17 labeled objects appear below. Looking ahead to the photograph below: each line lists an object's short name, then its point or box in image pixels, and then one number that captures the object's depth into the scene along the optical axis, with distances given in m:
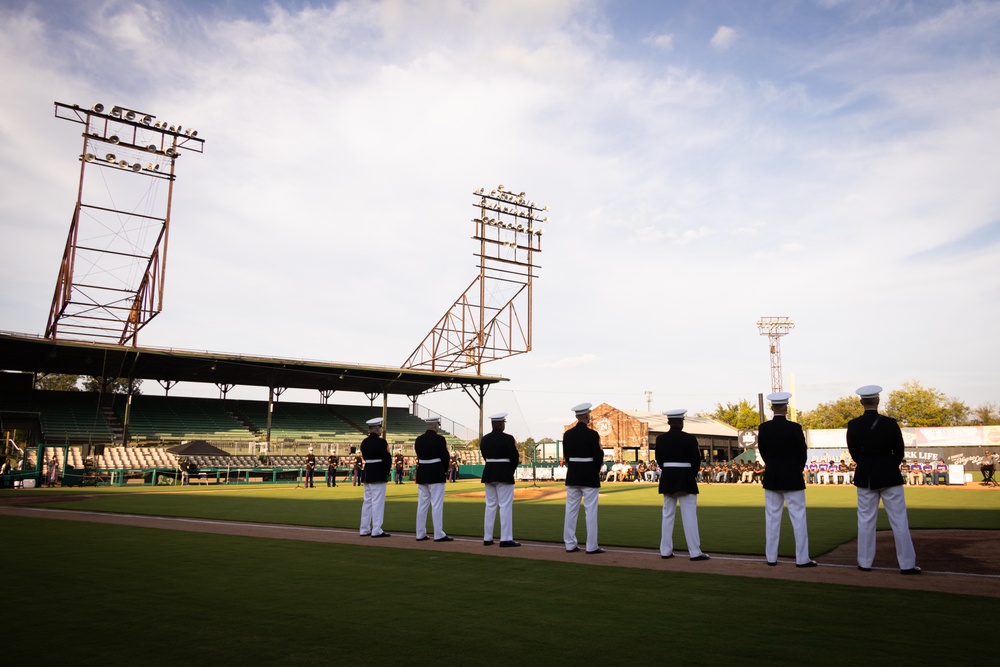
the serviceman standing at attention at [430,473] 10.93
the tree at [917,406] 67.38
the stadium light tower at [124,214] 36.84
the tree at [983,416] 73.75
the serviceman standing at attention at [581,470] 9.59
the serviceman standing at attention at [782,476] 8.02
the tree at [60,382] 73.75
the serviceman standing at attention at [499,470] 10.48
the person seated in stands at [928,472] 34.00
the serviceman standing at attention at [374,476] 11.39
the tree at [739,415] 86.06
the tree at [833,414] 80.69
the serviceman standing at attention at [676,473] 8.71
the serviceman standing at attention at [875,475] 7.42
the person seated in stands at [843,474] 36.12
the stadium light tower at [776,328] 79.81
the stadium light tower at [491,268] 50.44
